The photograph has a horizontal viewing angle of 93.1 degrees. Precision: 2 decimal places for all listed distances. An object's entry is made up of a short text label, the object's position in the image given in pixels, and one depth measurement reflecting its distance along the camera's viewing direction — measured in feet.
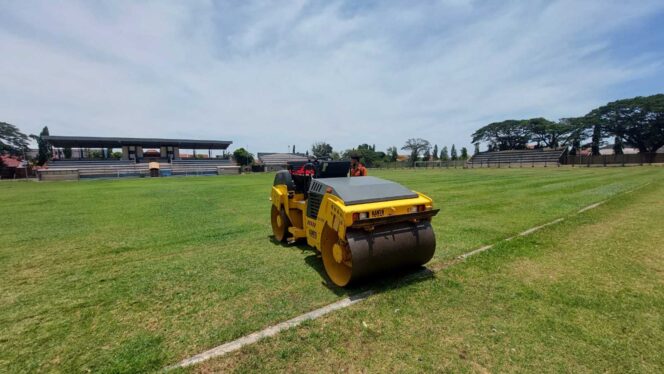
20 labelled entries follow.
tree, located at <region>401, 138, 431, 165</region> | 362.94
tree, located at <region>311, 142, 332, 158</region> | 306.64
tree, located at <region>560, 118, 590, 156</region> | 218.59
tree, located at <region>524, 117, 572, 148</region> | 236.20
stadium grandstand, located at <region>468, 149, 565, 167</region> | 194.18
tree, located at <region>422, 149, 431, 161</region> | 340.90
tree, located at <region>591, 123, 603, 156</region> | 209.67
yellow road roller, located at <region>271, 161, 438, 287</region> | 12.67
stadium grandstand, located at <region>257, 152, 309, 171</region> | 284.90
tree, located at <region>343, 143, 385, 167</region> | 279.61
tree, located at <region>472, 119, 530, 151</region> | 269.44
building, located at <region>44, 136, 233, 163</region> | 175.86
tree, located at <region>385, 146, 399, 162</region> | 332.19
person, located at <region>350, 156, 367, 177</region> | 21.52
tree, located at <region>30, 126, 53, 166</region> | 226.40
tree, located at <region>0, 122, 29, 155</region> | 194.81
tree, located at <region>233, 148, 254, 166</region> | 262.88
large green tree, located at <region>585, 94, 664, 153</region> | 182.70
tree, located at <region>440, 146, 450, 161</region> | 350.99
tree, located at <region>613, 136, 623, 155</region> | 206.50
